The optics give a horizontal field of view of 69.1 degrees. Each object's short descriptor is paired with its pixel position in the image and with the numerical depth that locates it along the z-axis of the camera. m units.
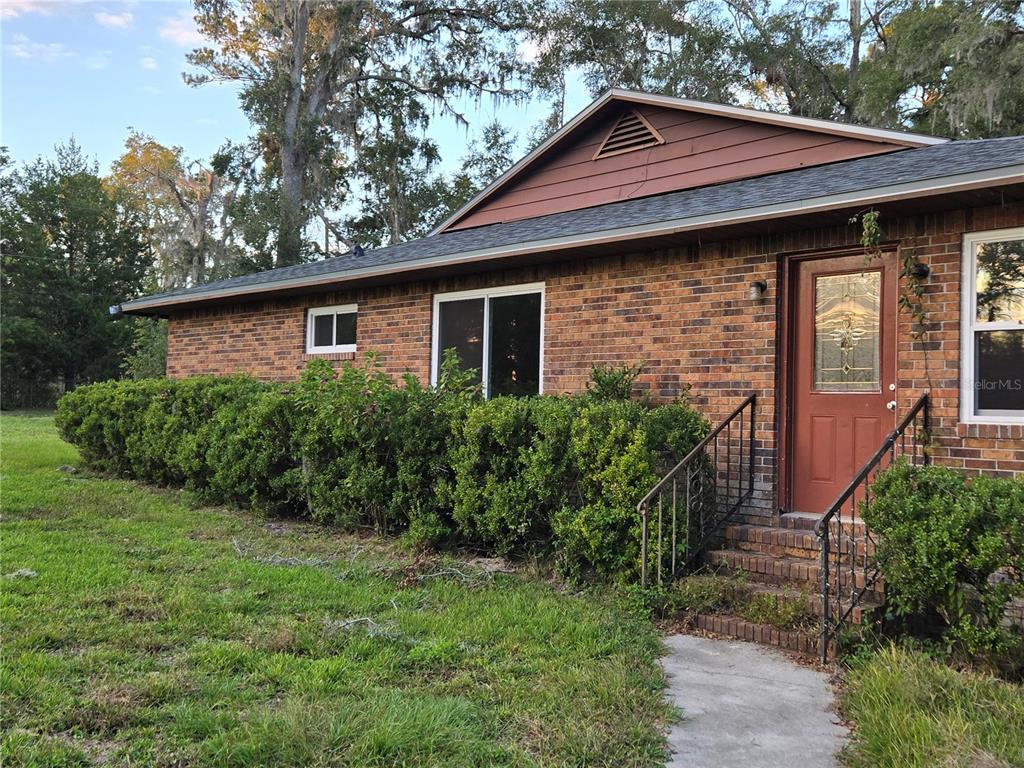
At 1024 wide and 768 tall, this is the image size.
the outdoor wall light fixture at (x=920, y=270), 5.40
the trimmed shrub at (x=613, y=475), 5.21
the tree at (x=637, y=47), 21.89
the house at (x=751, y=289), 5.21
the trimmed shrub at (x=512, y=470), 5.71
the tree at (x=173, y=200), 31.81
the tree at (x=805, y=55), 20.89
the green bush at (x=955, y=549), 3.67
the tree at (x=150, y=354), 20.02
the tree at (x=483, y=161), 26.14
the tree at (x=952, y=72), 13.41
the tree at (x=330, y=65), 23.86
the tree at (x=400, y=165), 25.45
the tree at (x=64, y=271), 30.20
